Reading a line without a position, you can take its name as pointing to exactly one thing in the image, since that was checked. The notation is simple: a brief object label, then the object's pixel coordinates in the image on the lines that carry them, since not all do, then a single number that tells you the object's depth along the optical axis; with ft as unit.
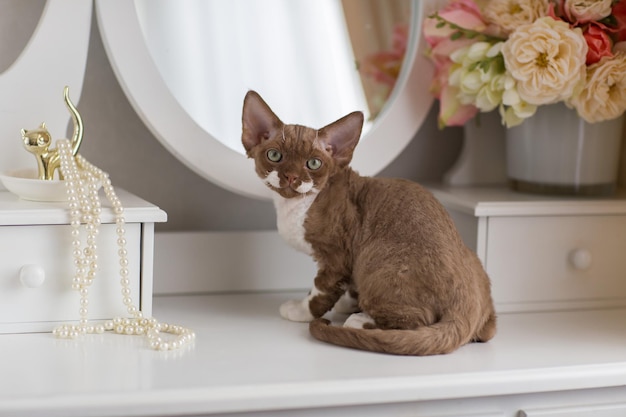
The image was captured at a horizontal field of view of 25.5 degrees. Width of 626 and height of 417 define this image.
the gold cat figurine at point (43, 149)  4.89
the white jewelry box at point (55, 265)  4.67
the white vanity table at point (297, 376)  4.22
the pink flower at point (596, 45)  5.13
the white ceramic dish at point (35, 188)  4.78
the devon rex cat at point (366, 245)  4.69
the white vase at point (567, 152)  5.40
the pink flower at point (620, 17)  5.22
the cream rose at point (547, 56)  5.07
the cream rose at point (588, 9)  5.15
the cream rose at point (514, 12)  5.24
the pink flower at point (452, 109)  5.44
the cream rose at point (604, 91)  5.13
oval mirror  5.16
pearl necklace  4.68
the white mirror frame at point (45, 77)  5.08
